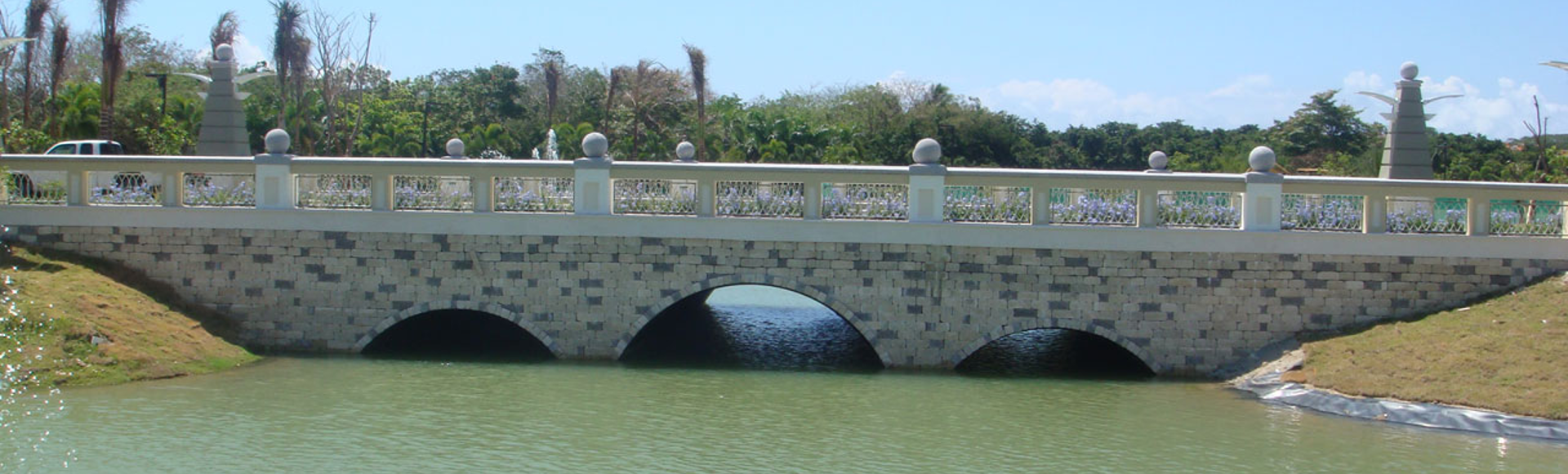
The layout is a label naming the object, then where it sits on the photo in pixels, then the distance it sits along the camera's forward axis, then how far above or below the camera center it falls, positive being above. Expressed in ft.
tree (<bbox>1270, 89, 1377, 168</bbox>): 149.79 +9.47
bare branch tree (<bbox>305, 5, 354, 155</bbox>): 119.66 +11.70
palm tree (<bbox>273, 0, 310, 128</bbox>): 111.65 +13.39
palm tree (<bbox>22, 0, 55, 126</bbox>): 102.53 +13.87
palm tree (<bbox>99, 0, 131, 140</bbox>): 91.20 +9.93
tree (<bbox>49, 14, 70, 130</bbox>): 101.86 +11.54
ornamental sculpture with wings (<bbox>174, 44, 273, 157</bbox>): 59.88 +3.74
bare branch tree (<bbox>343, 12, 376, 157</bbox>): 115.42 +12.13
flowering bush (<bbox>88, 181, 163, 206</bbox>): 53.36 +0.07
